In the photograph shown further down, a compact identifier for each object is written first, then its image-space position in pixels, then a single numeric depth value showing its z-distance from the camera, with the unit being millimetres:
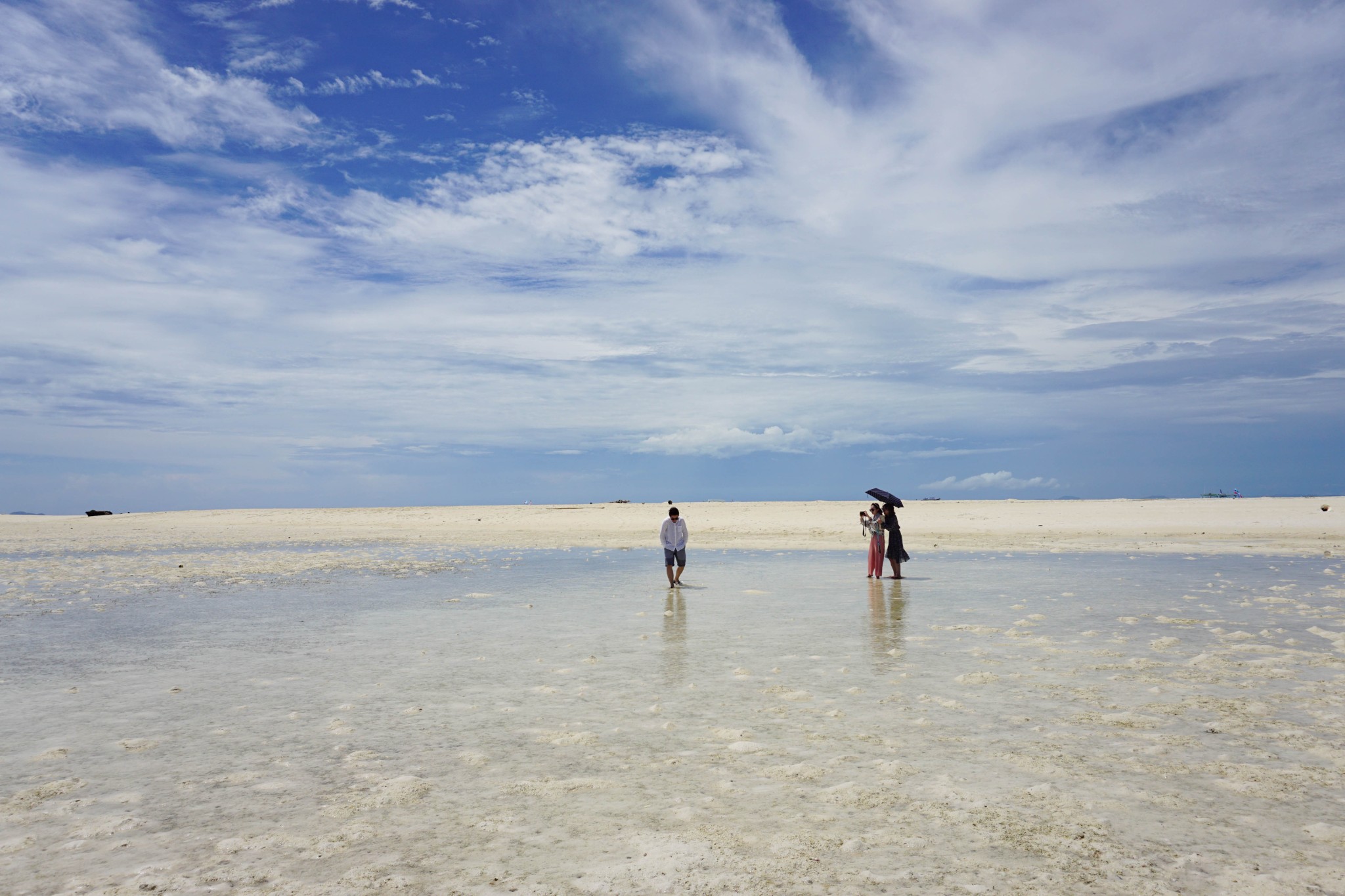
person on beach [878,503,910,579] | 21625
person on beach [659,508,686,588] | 20875
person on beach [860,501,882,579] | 21641
